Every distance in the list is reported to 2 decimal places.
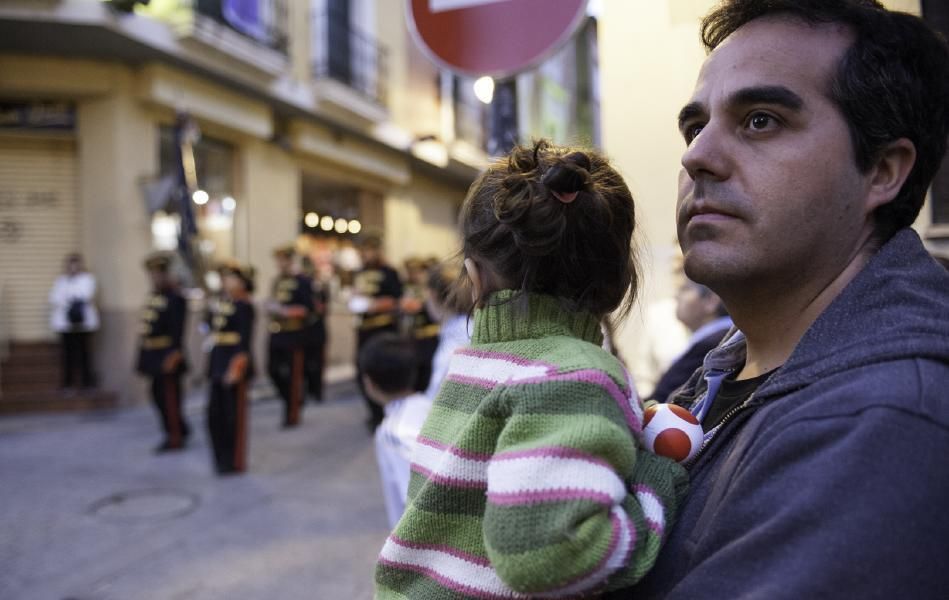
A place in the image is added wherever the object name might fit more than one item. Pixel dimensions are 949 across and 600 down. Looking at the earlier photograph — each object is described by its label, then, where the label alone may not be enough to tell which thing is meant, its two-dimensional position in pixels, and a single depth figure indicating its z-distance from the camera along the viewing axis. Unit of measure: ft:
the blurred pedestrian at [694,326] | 6.98
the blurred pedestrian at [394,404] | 9.14
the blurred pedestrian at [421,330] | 25.45
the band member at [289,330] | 26.45
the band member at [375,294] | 27.40
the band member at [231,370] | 19.74
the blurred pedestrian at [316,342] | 29.14
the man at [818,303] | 2.47
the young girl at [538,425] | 3.23
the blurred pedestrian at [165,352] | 22.62
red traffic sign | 7.61
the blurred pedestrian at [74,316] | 28.50
